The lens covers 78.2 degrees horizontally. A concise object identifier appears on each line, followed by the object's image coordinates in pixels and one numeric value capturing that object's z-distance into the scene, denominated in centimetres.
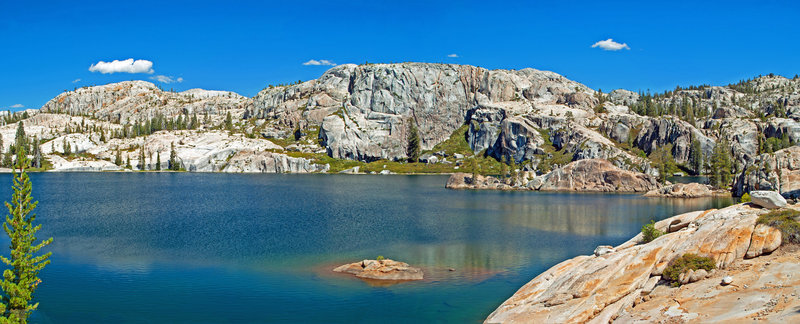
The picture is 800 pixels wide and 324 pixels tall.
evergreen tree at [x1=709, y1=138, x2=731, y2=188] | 14759
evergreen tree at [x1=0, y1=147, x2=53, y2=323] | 3077
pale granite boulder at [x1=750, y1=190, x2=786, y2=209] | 3716
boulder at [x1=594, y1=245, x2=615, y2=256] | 3974
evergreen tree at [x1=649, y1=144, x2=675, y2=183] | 16025
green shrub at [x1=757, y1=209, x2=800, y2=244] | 2989
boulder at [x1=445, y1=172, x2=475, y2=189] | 16411
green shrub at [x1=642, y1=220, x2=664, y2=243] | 4181
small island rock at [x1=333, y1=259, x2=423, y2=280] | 4662
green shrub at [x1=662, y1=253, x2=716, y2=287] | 2956
